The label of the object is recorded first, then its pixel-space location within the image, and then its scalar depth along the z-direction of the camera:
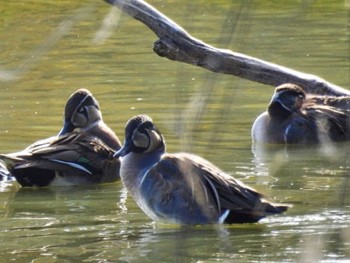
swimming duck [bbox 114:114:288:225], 14.30
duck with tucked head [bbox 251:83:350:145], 21.45
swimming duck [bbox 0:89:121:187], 18.27
